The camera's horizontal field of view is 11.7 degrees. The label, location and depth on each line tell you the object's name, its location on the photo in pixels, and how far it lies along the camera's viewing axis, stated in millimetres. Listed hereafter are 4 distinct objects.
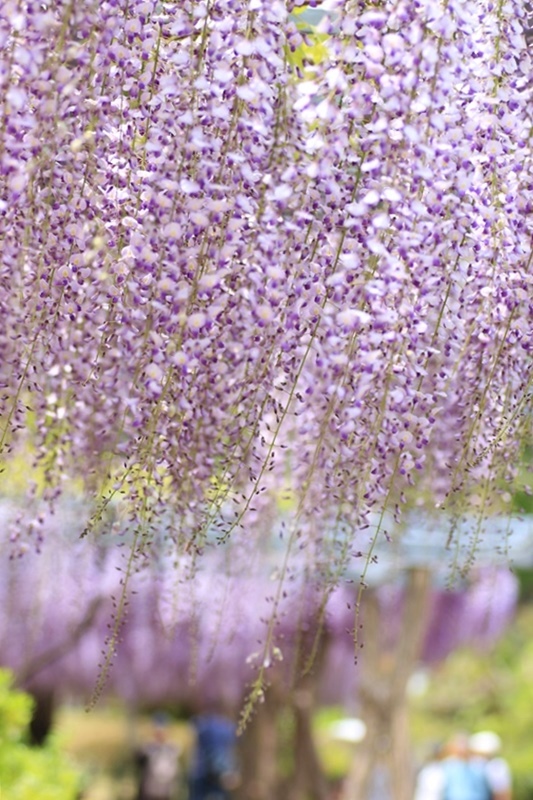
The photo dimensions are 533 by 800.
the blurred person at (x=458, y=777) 17739
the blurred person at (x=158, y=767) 25094
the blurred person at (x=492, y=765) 18078
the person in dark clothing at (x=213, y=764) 25540
